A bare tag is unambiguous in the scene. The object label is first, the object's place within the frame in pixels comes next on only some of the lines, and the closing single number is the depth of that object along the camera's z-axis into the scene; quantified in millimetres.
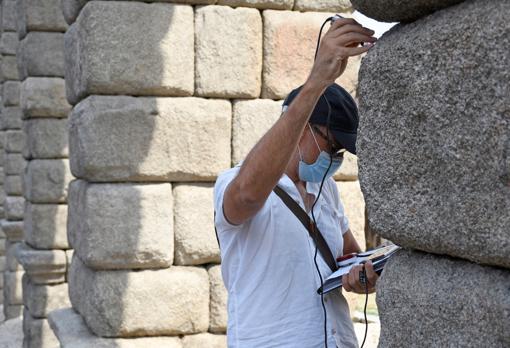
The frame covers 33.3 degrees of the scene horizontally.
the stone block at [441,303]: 1663
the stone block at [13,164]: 14273
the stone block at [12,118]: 14190
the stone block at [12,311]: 13773
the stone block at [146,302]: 5223
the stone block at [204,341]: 5402
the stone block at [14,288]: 14216
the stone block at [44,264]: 8844
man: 2842
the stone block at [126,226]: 5246
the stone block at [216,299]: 5453
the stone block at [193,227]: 5406
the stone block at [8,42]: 13477
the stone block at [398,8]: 1864
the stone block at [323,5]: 5661
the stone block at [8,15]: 13062
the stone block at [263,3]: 5531
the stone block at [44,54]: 8773
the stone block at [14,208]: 13383
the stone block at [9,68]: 13719
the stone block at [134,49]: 5246
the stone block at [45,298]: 8906
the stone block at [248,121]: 5531
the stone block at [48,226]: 8891
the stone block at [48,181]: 8930
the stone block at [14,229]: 13281
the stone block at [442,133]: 1646
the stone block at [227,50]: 5469
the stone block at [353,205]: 5645
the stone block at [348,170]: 5660
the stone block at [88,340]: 5188
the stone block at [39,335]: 8547
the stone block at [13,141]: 14219
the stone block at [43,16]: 8680
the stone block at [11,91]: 13820
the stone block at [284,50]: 5570
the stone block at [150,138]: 5270
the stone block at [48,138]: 8984
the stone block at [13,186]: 13688
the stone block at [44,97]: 8969
